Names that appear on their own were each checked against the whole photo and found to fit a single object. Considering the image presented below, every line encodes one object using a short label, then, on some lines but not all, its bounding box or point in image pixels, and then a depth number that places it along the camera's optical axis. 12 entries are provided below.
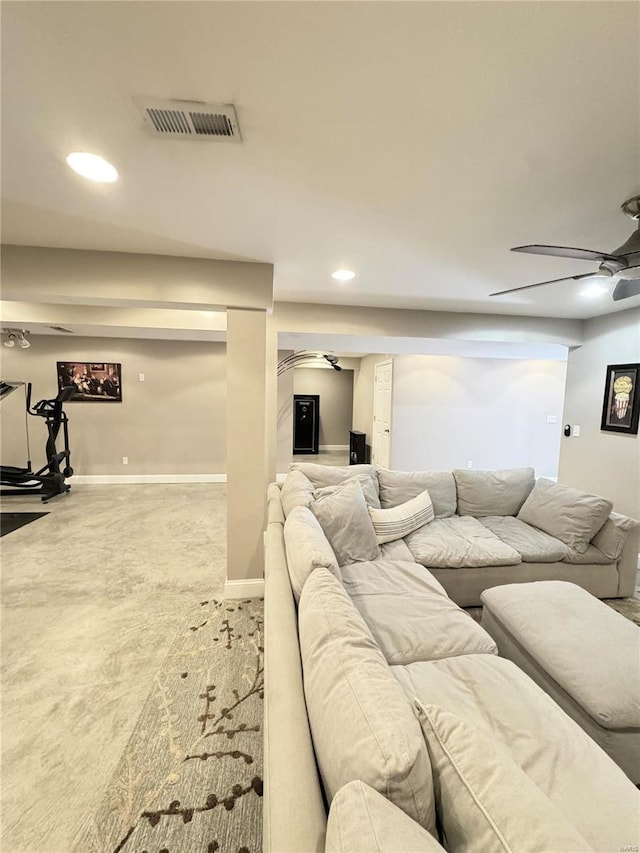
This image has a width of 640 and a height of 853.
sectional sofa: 0.66
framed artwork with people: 5.56
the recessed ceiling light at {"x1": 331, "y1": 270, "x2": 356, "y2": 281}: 2.65
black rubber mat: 3.99
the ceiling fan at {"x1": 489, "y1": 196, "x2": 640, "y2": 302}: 1.56
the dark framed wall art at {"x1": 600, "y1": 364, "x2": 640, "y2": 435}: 3.42
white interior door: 6.57
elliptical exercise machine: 4.92
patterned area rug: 1.27
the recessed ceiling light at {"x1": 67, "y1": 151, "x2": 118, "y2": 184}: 1.35
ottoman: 1.38
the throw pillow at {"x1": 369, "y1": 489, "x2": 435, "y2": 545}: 2.66
